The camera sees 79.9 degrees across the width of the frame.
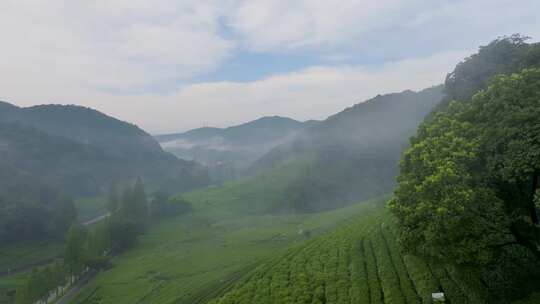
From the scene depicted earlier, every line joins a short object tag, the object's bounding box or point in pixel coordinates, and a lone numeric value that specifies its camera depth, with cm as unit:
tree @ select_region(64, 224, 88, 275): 9062
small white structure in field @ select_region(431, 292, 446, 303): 2451
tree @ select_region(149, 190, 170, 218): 16350
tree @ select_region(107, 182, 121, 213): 16088
